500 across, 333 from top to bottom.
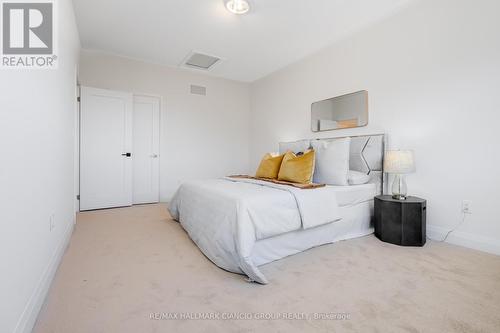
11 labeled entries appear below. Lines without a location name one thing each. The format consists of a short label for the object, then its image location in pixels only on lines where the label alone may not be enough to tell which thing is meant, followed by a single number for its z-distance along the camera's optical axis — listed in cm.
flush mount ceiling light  271
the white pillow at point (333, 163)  284
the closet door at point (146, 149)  445
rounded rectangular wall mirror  325
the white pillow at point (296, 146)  366
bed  180
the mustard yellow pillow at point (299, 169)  272
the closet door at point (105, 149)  389
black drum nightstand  235
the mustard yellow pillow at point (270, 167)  315
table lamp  249
